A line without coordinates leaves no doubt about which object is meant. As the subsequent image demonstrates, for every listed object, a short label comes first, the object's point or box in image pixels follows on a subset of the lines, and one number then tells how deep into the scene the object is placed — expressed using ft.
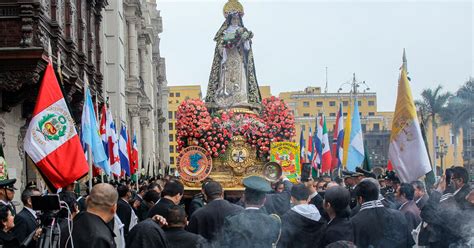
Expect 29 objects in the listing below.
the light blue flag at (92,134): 46.03
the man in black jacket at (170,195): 27.30
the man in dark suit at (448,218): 25.95
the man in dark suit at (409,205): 32.32
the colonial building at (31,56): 47.29
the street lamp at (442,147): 150.51
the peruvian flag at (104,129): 59.03
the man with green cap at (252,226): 23.71
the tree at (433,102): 144.16
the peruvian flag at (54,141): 29.12
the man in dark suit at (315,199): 32.73
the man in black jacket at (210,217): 26.86
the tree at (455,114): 82.07
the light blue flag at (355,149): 59.99
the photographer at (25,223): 27.68
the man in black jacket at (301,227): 24.44
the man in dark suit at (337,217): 23.17
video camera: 20.90
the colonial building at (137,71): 114.73
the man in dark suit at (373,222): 24.34
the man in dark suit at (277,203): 34.25
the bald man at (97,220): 18.76
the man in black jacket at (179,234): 22.24
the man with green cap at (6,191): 30.29
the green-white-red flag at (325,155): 85.20
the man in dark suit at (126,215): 33.94
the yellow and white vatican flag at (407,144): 33.73
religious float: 57.72
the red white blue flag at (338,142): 79.61
